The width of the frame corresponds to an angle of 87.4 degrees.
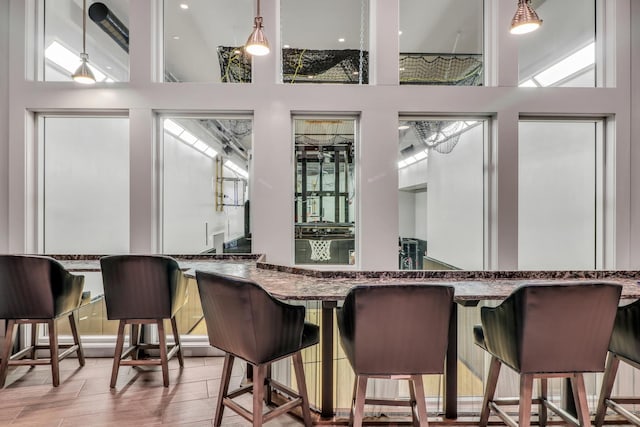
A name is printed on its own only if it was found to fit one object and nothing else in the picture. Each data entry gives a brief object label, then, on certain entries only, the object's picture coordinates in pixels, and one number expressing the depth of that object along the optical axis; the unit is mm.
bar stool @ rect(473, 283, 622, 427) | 1515
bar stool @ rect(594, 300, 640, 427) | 1786
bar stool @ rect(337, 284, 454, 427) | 1531
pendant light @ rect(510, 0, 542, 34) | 2078
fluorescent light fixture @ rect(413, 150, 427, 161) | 3667
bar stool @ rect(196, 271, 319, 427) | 1653
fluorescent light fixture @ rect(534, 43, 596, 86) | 3348
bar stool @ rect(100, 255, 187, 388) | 2389
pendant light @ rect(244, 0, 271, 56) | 2381
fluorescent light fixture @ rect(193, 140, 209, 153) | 3521
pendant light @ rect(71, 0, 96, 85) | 2809
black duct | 3279
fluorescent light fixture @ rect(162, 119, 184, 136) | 3383
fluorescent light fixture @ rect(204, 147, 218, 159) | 3543
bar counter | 1910
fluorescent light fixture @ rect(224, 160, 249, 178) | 3430
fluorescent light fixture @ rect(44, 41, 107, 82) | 3293
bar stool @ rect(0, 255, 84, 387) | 2385
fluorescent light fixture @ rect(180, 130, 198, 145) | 3484
